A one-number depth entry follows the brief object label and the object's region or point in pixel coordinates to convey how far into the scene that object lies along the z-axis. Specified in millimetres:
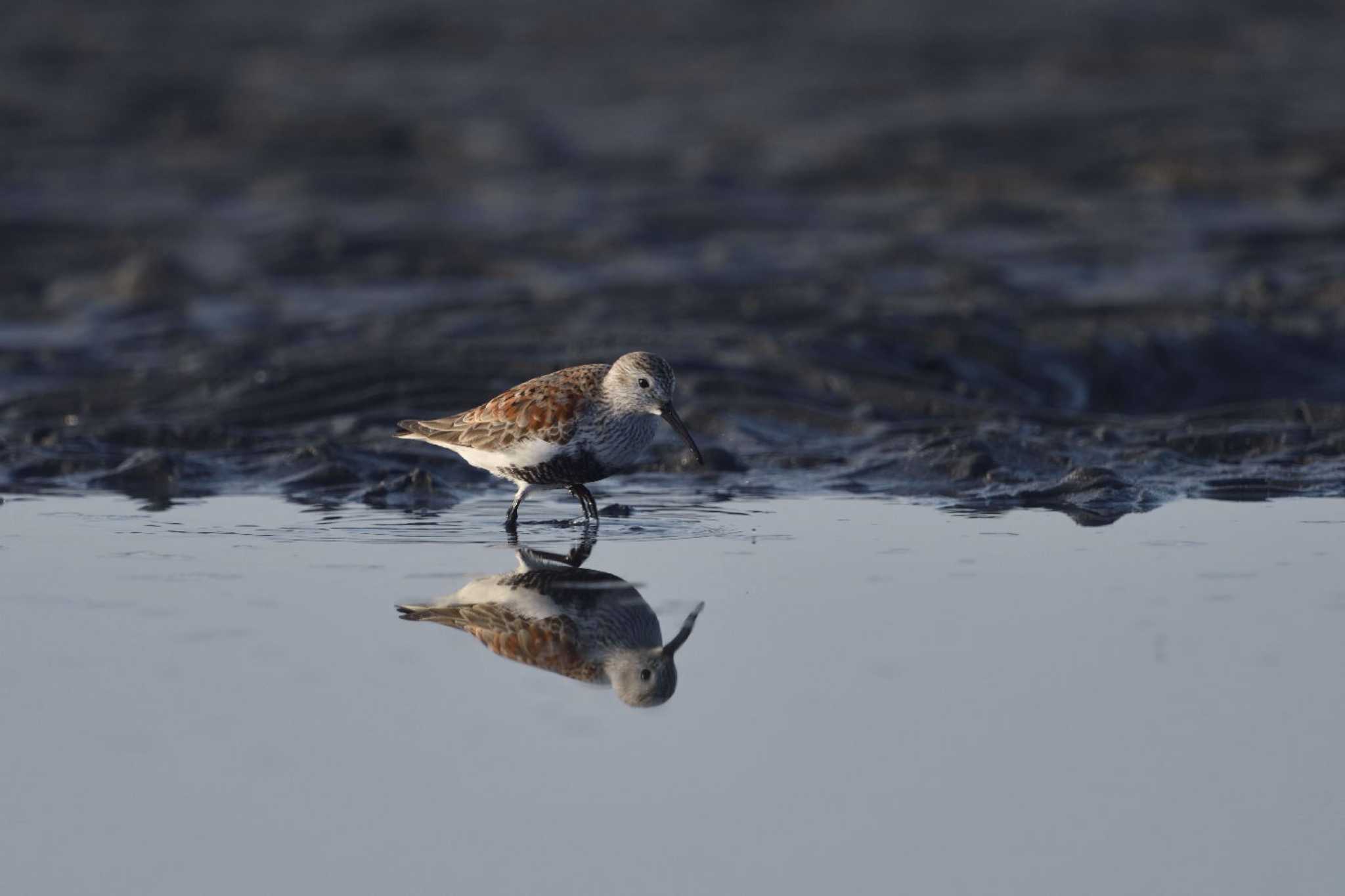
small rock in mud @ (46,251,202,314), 16812
